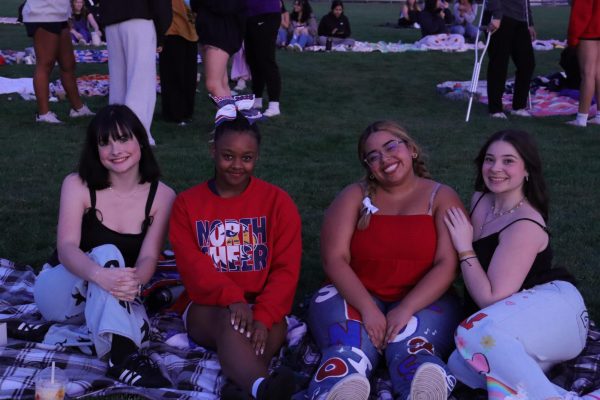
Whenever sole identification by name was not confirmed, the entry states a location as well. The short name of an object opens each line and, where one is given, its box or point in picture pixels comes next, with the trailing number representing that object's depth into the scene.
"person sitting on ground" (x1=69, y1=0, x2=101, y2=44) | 17.34
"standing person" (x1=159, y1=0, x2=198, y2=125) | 8.36
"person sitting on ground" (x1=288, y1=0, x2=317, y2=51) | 17.75
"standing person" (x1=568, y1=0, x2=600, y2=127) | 8.39
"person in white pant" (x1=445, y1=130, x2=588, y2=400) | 3.03
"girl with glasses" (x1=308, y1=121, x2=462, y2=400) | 3.33
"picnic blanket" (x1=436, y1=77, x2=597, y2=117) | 9.88
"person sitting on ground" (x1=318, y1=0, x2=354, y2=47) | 18.12
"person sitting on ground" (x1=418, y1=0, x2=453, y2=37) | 19.83
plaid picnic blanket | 3.17
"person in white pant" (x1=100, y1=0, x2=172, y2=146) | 6.57
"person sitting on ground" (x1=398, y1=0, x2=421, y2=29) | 24.25
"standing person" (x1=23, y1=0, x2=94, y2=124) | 7.75
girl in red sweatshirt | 3.48
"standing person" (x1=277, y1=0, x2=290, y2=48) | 17.25
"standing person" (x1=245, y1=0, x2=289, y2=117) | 8.50
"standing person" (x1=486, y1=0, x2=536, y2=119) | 8.82
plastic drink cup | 2.83
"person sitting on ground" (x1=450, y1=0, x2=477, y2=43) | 20.23
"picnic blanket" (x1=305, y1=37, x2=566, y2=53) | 17.03
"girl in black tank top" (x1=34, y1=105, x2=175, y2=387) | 3.39
